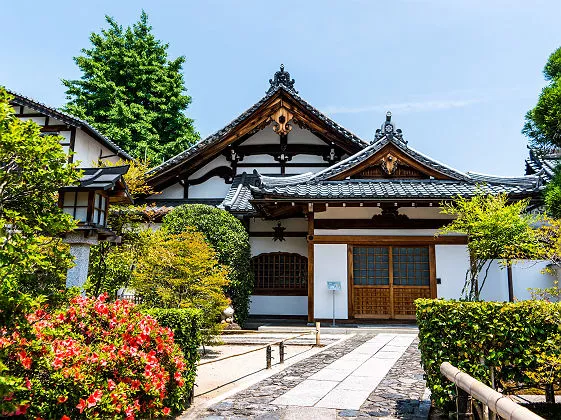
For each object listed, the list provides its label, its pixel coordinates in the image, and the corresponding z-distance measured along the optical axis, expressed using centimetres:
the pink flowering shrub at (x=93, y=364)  369
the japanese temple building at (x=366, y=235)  1353
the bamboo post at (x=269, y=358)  791
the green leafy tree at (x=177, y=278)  905
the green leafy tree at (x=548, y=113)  506
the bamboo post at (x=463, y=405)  457
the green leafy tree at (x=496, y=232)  641
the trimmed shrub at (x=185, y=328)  544
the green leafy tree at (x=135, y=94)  2916
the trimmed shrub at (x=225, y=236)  1245
